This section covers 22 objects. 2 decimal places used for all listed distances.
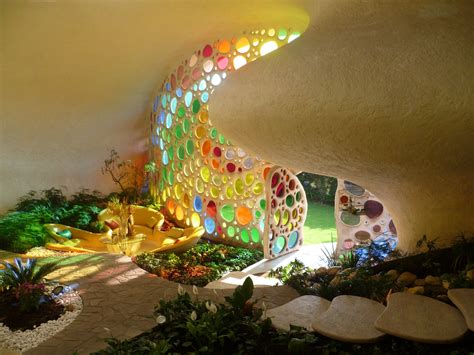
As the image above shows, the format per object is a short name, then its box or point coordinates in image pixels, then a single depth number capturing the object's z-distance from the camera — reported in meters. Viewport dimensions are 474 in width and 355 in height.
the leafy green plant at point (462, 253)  3.63
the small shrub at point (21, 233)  6.39
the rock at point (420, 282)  3.46
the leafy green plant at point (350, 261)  4.44
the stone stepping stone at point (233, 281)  5.08
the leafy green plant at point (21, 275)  4.09
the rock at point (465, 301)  2.61
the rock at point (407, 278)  3.52
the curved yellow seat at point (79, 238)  6.88
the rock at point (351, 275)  3.71
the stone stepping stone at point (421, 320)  2.52
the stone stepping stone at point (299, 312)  2.98
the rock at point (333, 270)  4.24
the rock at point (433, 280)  3.43
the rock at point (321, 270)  4.31
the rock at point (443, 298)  3.07
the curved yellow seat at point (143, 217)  8.10
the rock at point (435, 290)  3.24
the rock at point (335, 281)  3.71
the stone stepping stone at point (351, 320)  2.66
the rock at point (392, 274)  3.59
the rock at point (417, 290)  3.22
